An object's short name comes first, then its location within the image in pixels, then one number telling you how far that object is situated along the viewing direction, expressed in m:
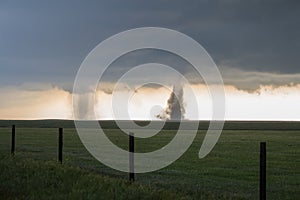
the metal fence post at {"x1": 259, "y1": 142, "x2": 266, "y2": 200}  12.80
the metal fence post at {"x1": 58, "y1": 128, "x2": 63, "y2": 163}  21.98
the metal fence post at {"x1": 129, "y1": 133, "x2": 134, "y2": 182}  16.88
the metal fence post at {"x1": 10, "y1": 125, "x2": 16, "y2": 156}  27.02
